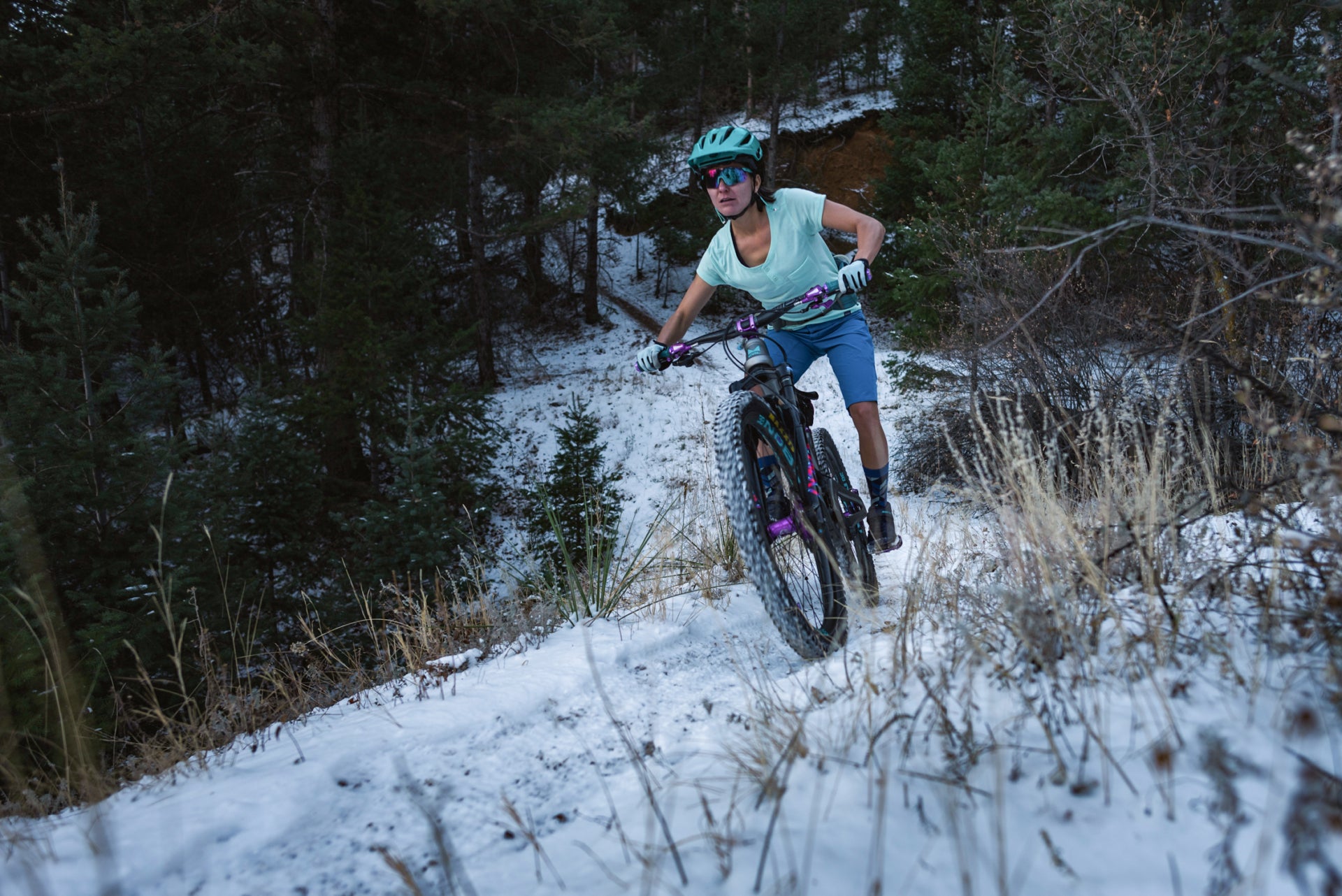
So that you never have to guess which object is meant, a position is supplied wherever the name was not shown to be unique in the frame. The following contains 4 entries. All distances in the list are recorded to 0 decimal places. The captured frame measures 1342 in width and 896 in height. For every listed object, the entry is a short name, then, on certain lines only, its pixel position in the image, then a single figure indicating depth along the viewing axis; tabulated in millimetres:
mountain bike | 2381
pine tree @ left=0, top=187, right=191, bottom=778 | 4785
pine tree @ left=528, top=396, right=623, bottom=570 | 8383
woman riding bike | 3066
